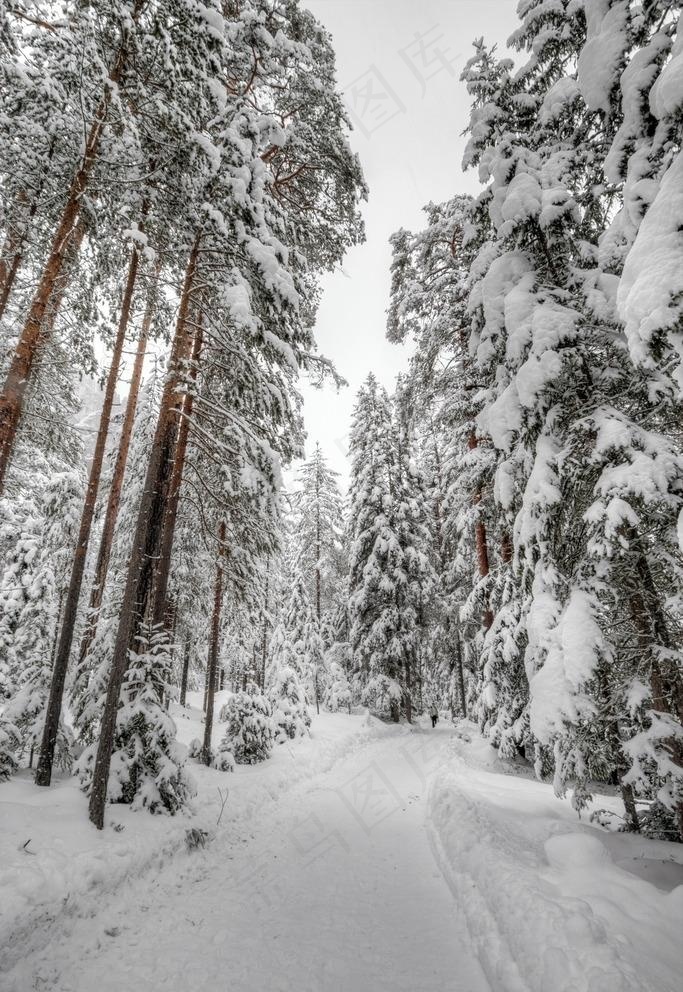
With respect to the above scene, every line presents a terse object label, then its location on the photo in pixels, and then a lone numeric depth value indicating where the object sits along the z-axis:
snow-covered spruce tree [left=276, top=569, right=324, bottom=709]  23.12
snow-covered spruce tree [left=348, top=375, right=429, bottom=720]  21.16
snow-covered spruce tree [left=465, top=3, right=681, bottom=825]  4.54
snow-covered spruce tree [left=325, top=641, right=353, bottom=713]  24.44
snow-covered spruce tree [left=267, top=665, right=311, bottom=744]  15.45
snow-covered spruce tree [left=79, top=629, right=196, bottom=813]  6.40
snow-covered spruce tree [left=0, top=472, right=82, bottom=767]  12.77
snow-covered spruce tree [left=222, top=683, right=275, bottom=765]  11.64
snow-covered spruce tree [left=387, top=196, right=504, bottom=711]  11.60
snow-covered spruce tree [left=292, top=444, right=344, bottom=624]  29.52
